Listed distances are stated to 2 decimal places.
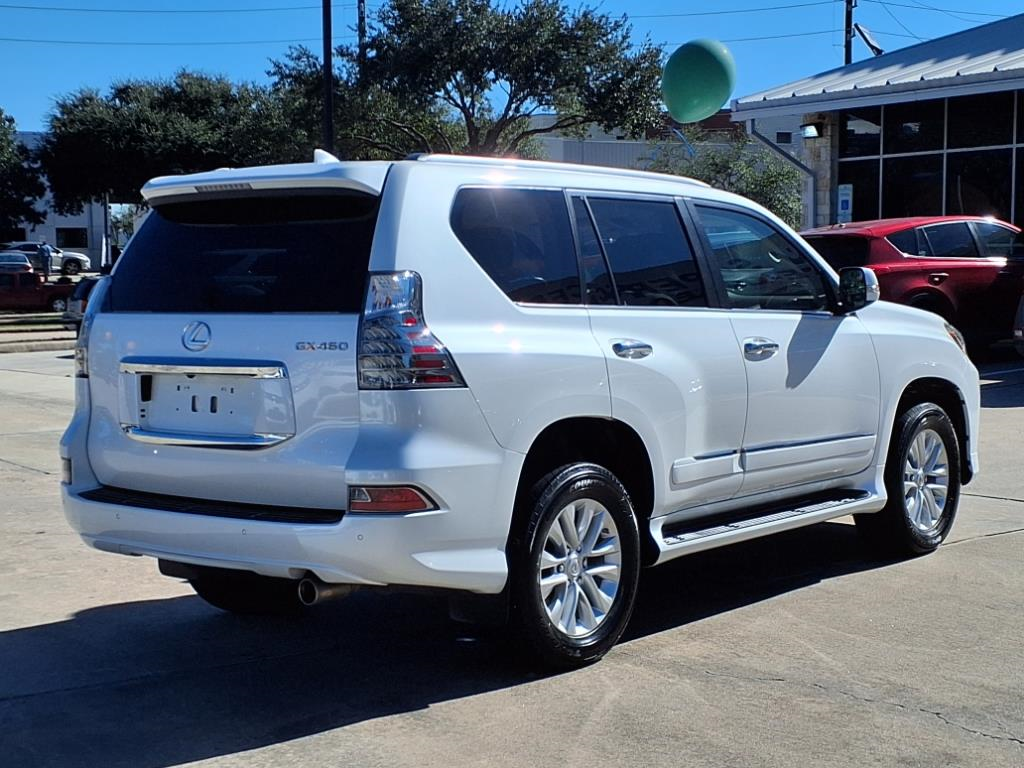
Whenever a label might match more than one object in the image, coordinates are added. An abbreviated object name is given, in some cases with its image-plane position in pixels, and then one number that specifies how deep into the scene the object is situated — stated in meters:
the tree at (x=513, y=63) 29.91
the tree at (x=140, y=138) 38.88
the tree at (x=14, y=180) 48.31
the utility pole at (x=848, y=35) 40.72
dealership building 19.34
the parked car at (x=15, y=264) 35.03
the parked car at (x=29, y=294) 34.16
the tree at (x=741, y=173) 36.31
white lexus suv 4.32
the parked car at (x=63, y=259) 60.53
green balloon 19.23
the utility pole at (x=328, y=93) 24.61
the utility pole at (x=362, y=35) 30.77
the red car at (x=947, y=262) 14.40
